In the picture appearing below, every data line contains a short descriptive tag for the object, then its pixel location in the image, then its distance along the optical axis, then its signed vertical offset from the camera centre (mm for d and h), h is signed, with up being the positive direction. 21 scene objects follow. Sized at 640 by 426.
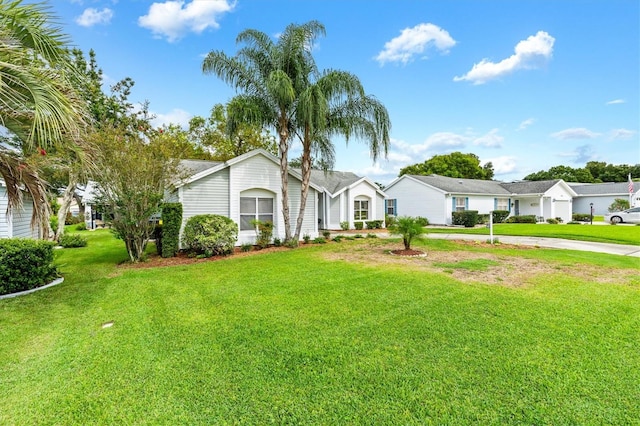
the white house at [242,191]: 11844 +1093
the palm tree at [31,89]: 4191 +1993
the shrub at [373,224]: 22062 -740
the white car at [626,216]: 24833 -507
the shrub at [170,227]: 10336 -344
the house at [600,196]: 33531 +1710
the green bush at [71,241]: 14148 -1090
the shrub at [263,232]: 12695 -722
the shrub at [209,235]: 10586 -664
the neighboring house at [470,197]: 24422 +1399
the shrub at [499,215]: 26441 -272
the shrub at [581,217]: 30577 -698
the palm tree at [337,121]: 11594 +4009
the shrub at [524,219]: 26344 -657
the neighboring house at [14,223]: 9812 -128
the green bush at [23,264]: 5965 -945
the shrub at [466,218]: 23234 -416
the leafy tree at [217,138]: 27998 +7642
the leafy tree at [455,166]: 47219 +7686
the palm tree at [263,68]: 11781 +6122
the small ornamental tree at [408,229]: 10397 -554
